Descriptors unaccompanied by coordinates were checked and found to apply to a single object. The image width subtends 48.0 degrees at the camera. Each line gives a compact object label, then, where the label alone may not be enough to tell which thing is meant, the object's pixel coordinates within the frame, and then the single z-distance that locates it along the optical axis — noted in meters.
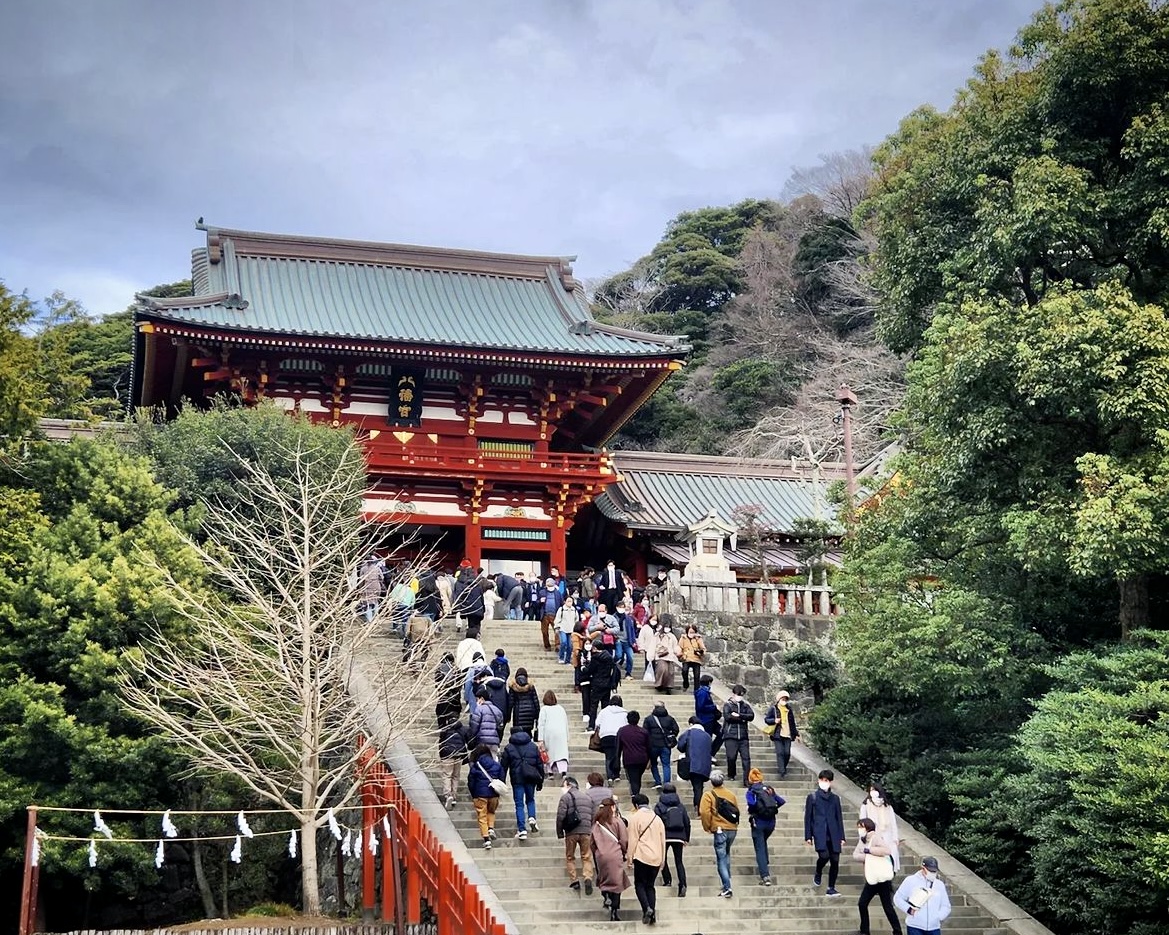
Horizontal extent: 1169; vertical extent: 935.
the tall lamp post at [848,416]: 27.20
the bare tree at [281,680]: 14.73
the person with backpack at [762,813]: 14.23
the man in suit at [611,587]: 23.94
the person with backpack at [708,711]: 16.94
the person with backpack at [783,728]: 17.05
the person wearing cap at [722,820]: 13.84
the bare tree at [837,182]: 54.12
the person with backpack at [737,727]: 16.58
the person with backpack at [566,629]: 21.02
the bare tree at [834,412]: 40.56
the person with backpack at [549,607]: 21.92
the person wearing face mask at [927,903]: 12.48
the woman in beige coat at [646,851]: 13.06
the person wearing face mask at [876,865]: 13.27
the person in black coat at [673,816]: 13.69
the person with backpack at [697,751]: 15.54
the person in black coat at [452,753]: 15.34
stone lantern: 26.36
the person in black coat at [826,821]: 14.15
